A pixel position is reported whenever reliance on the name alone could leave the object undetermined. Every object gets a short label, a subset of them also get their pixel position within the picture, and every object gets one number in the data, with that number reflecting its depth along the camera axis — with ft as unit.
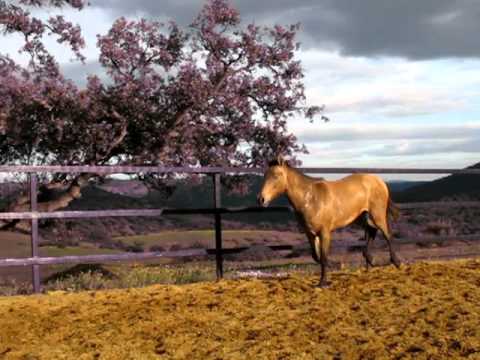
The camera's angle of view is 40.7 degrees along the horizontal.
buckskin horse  29.12
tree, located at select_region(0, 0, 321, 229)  50.60
